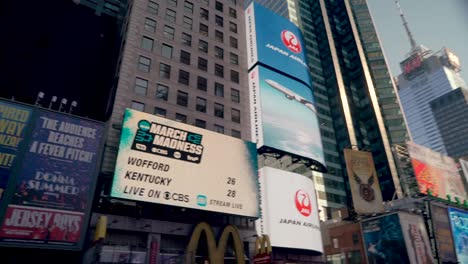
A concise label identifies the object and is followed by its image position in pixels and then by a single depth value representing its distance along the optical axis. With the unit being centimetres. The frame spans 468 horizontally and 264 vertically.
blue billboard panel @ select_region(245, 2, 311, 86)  5181
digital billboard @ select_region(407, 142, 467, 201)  5478
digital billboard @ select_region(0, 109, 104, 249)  2600
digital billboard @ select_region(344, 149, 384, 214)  4756
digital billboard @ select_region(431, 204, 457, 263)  5141
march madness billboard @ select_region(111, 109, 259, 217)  3127
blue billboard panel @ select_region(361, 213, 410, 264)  4912
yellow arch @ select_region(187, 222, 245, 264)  3196
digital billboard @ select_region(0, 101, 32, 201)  2703
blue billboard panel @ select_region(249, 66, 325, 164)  4569
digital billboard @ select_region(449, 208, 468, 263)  5316
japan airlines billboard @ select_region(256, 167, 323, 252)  4209
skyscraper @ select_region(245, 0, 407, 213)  9706
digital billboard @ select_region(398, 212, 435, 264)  4854
